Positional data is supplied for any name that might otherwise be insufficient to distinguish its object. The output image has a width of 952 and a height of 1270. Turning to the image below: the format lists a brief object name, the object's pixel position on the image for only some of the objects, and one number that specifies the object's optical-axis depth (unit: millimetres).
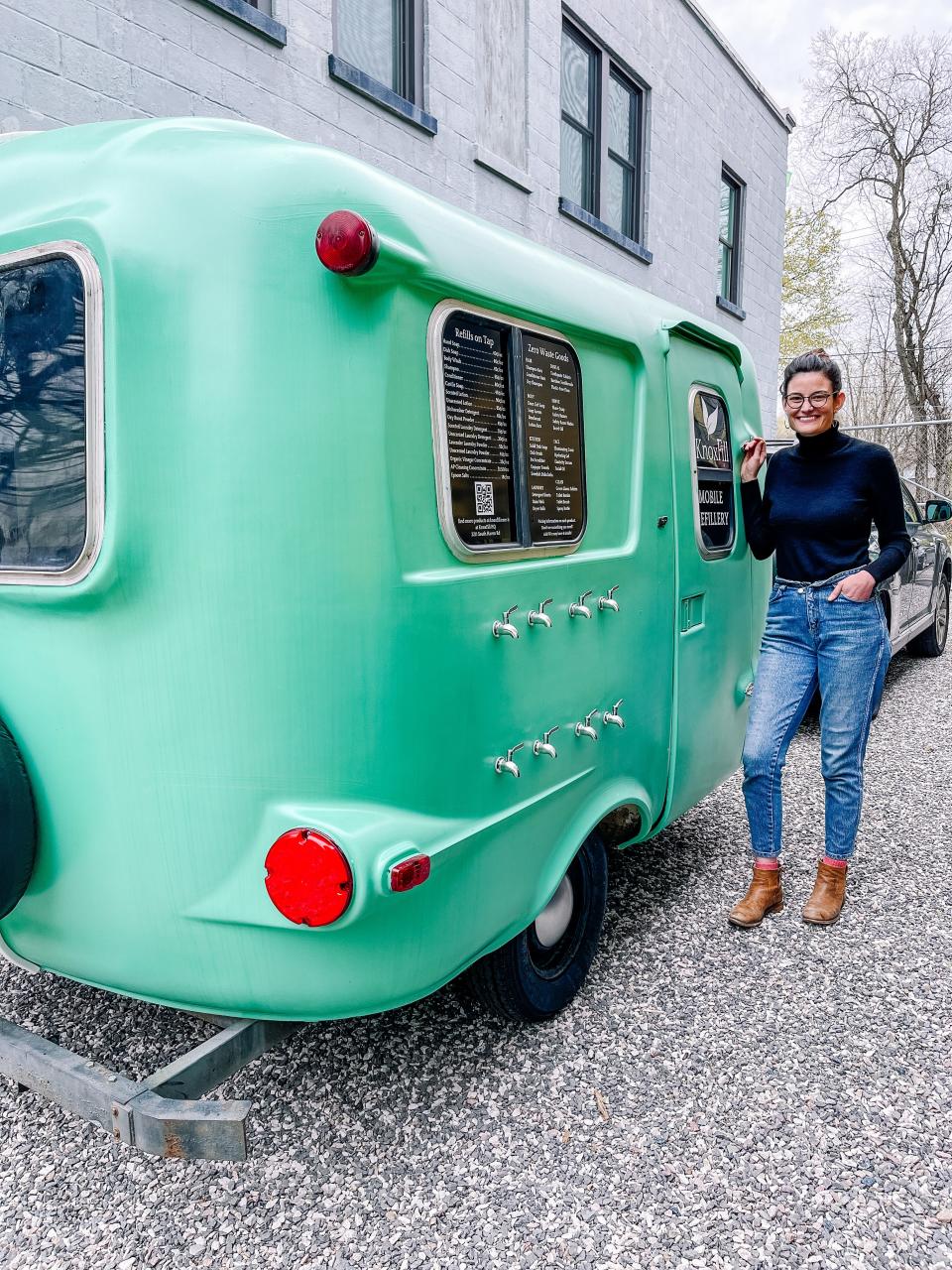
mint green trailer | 1920
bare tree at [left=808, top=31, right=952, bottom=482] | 19484
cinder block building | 4230
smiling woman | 3375
